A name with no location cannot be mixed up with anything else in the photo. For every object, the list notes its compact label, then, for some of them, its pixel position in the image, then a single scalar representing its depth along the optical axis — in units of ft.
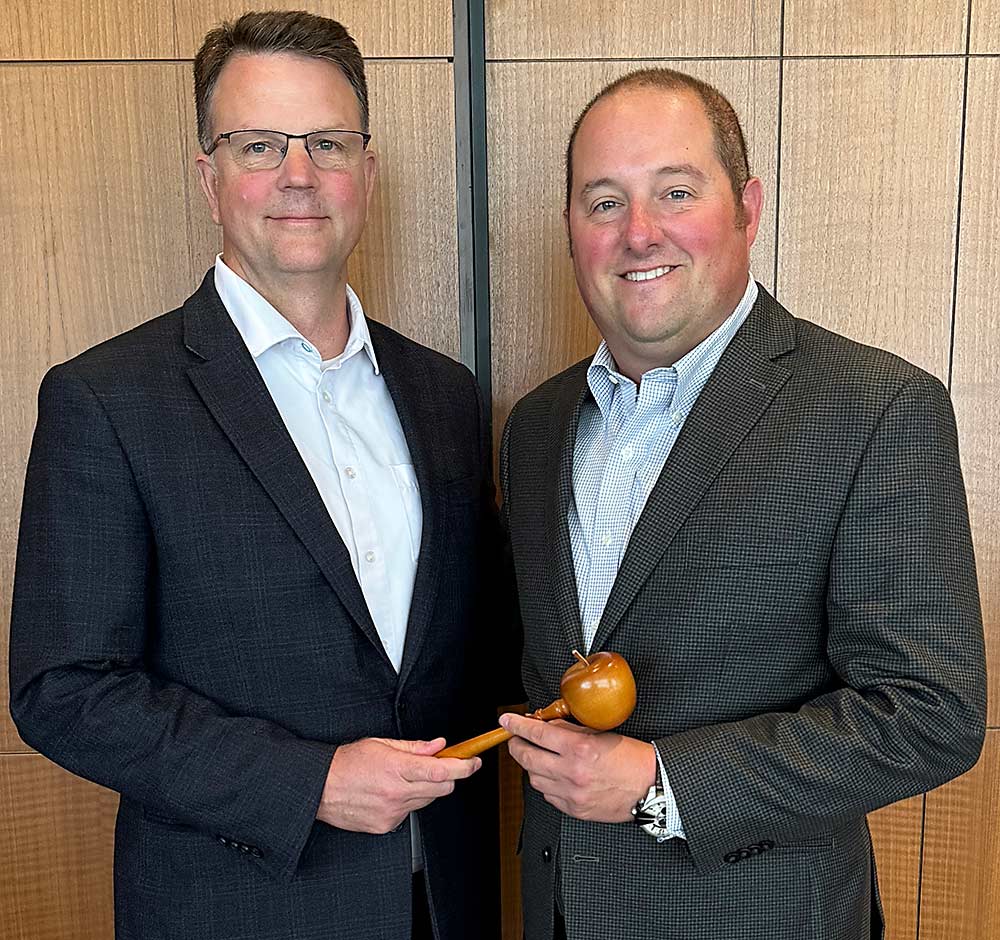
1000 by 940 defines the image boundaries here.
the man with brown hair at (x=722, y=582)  4.23
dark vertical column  6.46
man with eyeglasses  4.58
